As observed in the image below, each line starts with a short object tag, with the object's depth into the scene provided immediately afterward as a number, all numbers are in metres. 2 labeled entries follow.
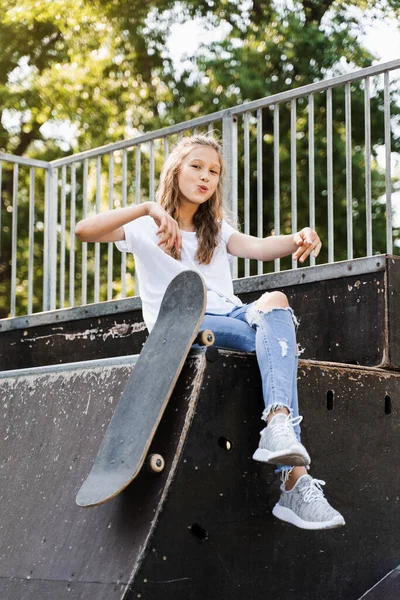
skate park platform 4.59
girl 4.79
